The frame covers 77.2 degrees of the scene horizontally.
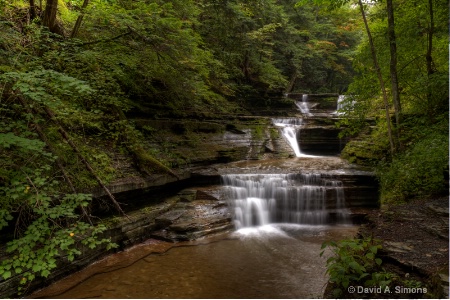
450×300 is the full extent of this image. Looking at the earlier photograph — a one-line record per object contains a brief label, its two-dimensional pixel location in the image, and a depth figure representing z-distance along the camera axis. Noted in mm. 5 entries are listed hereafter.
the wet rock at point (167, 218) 7852
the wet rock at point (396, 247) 4164
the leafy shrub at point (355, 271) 3533
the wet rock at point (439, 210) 5175
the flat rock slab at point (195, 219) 7578
